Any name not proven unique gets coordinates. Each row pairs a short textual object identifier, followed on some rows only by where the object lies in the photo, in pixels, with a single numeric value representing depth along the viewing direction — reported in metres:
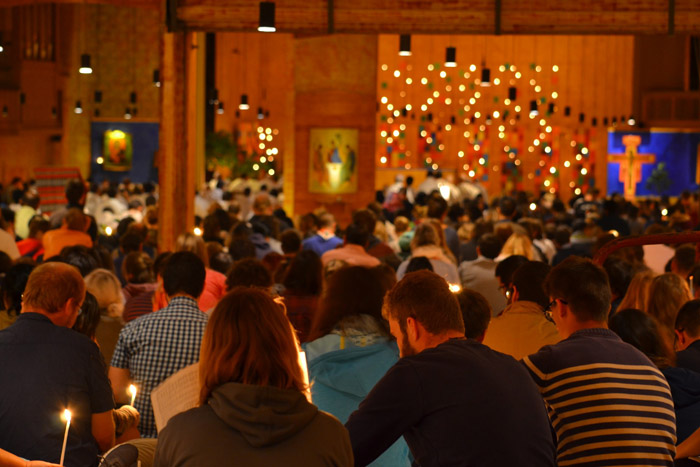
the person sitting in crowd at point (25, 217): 13.51
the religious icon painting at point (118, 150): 30.44
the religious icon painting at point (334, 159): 19.12
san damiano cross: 26.81
